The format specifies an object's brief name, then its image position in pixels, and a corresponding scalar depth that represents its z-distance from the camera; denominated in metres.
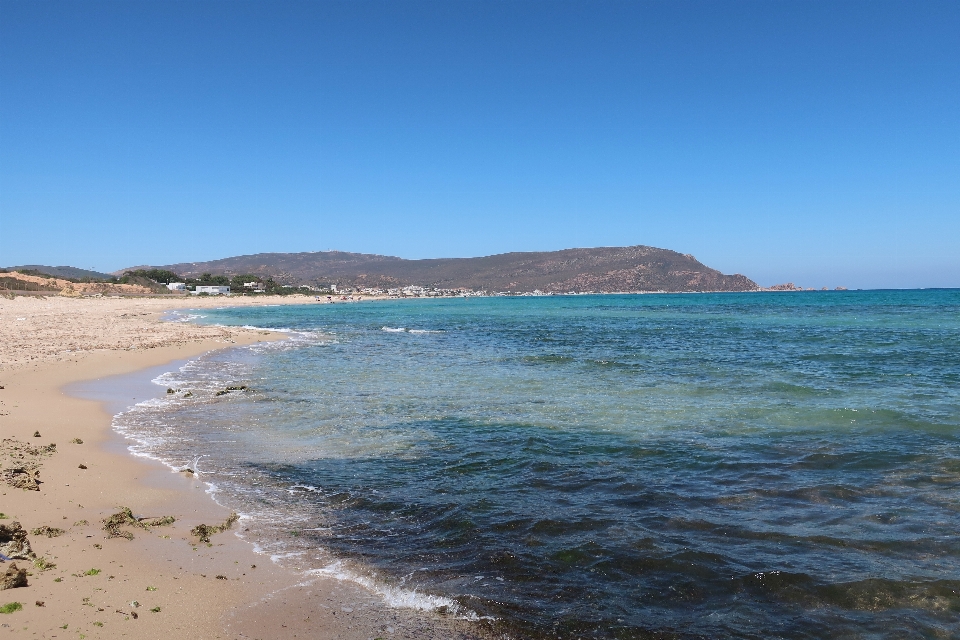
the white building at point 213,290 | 113.48
